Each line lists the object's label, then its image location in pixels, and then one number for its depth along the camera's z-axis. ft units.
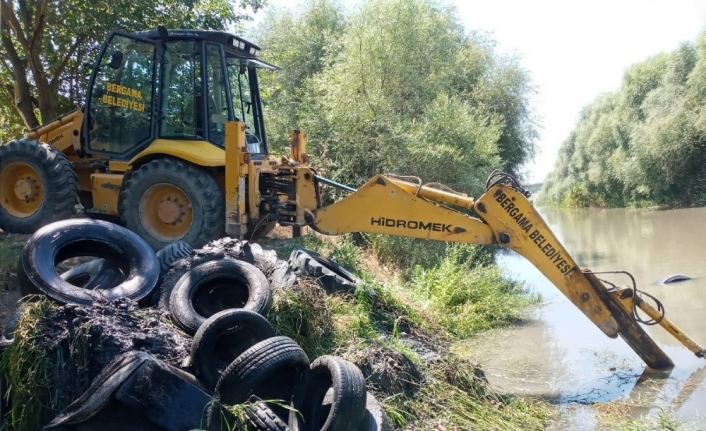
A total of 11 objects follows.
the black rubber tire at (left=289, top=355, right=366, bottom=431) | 14.94
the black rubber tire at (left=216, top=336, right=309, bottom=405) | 15.47
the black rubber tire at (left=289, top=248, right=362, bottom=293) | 24.43
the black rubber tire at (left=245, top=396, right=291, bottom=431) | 14.73
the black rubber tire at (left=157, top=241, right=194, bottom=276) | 23.05
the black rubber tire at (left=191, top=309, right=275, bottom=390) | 17.03
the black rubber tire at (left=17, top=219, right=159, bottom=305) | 19.20
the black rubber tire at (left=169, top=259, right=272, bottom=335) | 19.99
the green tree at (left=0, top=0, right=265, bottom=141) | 43.60
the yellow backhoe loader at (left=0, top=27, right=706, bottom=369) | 24.30
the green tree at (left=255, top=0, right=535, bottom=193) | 55.01
